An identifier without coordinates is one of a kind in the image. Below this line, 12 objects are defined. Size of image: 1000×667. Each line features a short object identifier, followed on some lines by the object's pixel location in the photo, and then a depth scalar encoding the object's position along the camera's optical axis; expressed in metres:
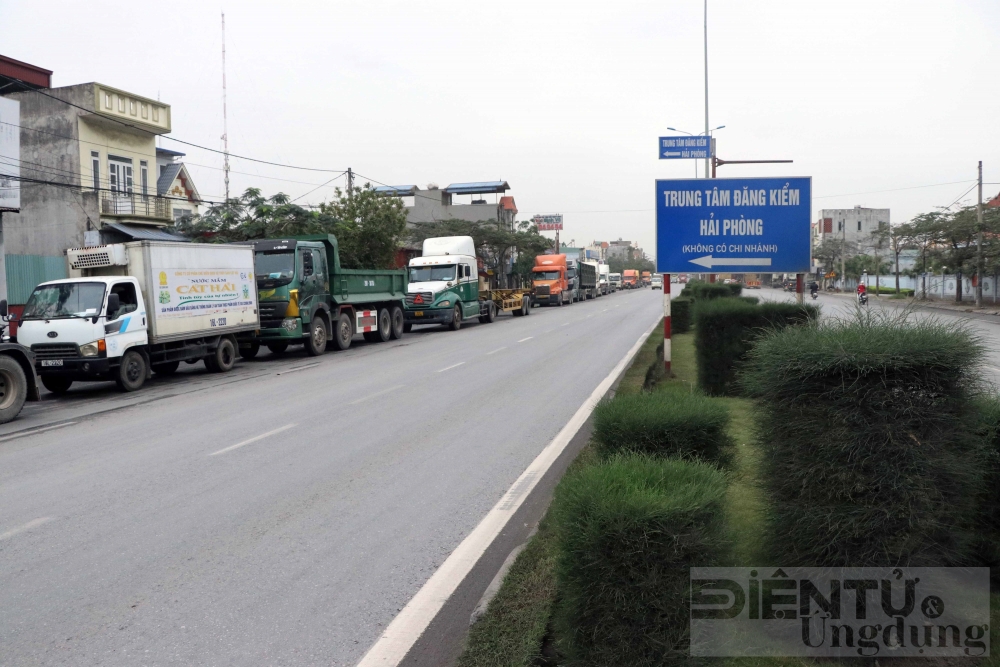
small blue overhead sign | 22.38
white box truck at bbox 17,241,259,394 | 14.54
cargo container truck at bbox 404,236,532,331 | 30.47
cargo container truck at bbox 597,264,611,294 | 85.62
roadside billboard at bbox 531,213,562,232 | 143.38
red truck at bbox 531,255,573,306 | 54.66
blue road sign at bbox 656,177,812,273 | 12.76
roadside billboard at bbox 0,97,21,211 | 22.97
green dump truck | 20.72
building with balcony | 30.20
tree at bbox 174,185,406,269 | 30.06
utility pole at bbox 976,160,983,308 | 41.28
